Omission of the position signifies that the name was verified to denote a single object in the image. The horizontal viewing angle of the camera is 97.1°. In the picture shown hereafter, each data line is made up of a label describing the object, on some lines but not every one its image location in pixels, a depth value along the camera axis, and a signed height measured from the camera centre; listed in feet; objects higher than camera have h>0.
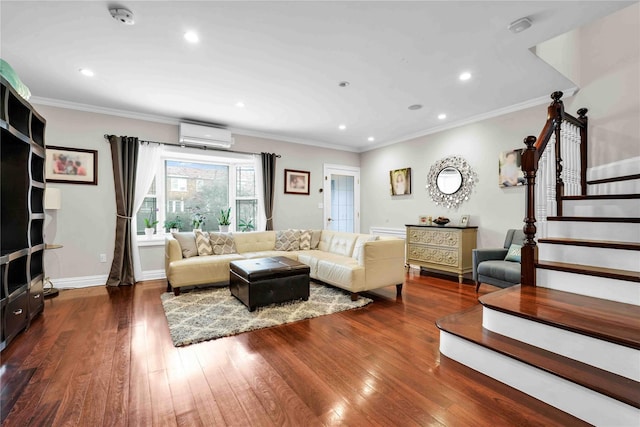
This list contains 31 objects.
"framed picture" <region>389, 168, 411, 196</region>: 18.53 +2.23
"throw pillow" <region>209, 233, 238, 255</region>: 14.53 -1.47
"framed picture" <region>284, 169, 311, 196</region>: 19.33 +2.34
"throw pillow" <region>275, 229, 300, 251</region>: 16.28 -1.49
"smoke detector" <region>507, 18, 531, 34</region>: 7.38 +5.02
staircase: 4.73 -2.05
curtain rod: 14.82 +3.96
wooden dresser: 14.39 -1.79
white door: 21.25 +1.29
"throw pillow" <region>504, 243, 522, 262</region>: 11.71 -1.68
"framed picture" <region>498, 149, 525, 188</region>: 13.33 +2.14
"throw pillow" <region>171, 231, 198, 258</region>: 13.50 -1.35
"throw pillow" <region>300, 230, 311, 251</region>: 16.44 -1.53
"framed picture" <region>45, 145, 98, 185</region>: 12.98 +2.41
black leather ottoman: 10.08 -2.49
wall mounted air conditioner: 15.30 +4.46
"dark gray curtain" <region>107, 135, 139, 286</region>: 13.96 +0.81
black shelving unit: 8.18 +0.33
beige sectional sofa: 11.46 -2.00
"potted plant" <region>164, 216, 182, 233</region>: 15.74 -0.48
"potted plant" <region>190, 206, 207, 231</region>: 16.60 -0.20
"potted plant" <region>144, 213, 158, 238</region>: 15.17 -0.60
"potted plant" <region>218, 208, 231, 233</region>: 16.96 -0.34
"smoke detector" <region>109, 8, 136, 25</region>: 6.96 +5.04
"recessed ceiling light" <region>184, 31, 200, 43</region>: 7.92 +5.12
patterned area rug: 8.46 -3.43
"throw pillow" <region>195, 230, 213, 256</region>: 13.90 -1.43
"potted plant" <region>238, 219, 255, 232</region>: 18.33 -0.64
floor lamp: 11.73 +0.55
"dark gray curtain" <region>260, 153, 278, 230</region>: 18.17 +2.15
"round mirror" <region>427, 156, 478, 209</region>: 15.46 +1.88
